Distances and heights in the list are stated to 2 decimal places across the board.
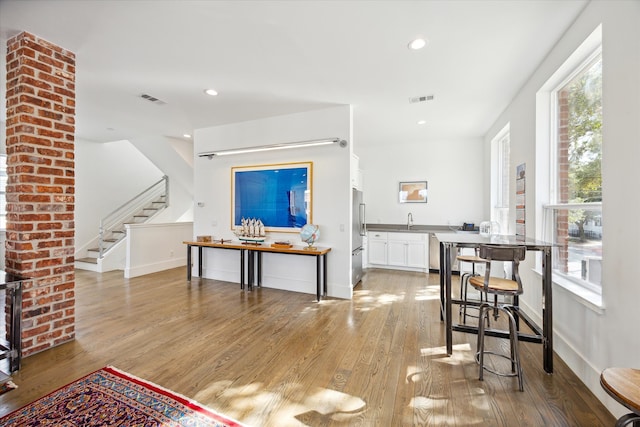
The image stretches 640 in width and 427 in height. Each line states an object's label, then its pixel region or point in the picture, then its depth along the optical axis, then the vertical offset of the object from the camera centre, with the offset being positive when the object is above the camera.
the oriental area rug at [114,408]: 1.65 -1.25
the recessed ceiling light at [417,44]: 2.50 +1.60
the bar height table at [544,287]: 2.17 -0.60
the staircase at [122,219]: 5.79 -0.12
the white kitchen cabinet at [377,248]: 5.93 -0.72
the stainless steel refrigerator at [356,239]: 4.45 -0.42
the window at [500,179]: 4.82 +0.66
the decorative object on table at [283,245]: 4.27 -0.48
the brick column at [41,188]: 2.36 +0.24
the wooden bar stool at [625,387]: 0.97 -0.66
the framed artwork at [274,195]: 4.43 +0.34
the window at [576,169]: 2.22 +0.43
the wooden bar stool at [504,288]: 2.04 -0.60
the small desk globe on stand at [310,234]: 4.13 -0.29
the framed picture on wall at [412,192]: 6.30 +0.54
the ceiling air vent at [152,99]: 3.85 +1.68
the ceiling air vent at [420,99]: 3.80 +1.64
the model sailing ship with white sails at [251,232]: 4.53 -0.29
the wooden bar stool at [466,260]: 3.24 -0.54
